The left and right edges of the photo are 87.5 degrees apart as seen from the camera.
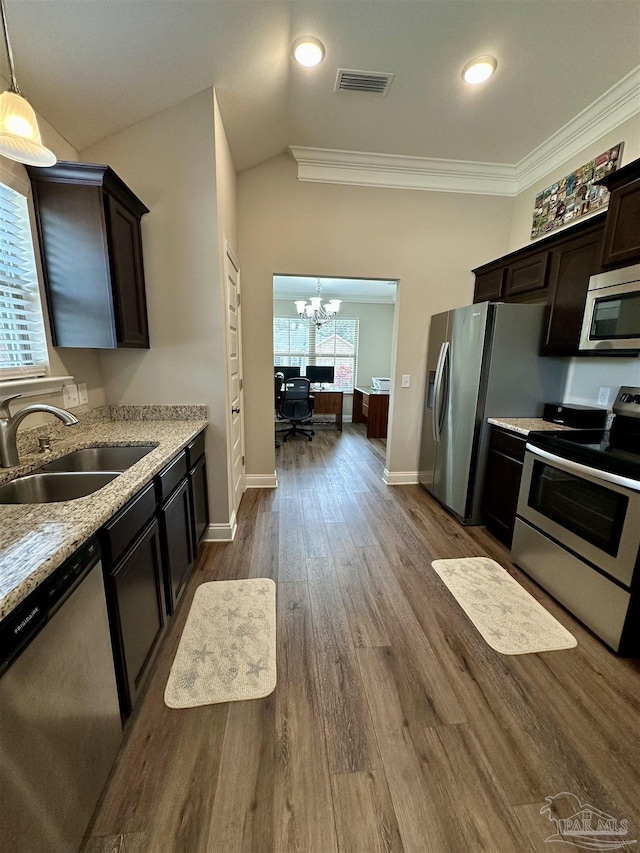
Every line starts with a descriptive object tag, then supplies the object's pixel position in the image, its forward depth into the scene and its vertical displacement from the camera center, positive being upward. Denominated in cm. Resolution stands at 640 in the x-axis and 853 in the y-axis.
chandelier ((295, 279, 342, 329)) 574 +98
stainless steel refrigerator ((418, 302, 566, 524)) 261 -11
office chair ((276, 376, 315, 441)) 549 -62
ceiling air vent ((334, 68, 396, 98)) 216 +186
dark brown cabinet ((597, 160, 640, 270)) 185 +86
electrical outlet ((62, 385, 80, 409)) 196 -21
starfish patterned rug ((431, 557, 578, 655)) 174 -138
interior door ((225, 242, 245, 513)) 263 -11
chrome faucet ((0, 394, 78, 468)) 138 -31
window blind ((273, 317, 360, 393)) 704 +45
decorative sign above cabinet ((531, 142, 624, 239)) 246 +142
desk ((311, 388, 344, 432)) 652 -74
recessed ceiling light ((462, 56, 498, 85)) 205 +186
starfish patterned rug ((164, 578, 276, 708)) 146 -140
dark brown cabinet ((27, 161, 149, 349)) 174 +59
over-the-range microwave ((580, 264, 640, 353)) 188 +35
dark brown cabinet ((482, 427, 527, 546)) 246 -86
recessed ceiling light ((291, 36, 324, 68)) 192 +182
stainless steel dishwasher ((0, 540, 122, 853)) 71 -87
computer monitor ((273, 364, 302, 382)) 675 -13
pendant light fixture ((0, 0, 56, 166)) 102 +70
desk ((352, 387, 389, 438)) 565 -77
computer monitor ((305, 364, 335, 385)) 695 -16
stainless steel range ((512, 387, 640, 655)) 161 -83
